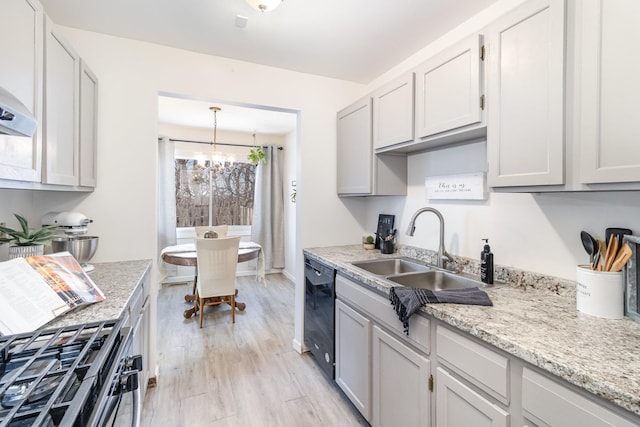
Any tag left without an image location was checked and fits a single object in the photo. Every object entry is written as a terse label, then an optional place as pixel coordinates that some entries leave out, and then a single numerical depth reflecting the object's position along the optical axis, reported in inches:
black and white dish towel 48.7
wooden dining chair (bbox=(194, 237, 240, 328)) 121.7
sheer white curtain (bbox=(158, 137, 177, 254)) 181.5
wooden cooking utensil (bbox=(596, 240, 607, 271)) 45.2
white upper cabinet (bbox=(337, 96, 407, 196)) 92.3
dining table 127.8
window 194.5
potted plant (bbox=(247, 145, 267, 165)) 192.2
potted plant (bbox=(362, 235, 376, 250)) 103.2
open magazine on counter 38.4
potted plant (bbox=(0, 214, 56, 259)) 54.4
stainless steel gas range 23.1
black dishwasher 84.5
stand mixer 65.4
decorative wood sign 70.6
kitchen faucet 75.5
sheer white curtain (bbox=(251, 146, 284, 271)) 206.4
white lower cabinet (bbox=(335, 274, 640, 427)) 32.5
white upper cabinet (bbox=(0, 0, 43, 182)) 41.1
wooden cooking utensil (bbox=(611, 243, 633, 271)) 41.8
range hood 31.7
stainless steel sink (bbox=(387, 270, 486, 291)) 67.7
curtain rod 185.8
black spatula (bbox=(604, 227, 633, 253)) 45.5
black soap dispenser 61.0
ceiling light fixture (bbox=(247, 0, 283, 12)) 63.5
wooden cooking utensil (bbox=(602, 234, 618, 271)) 43.6
